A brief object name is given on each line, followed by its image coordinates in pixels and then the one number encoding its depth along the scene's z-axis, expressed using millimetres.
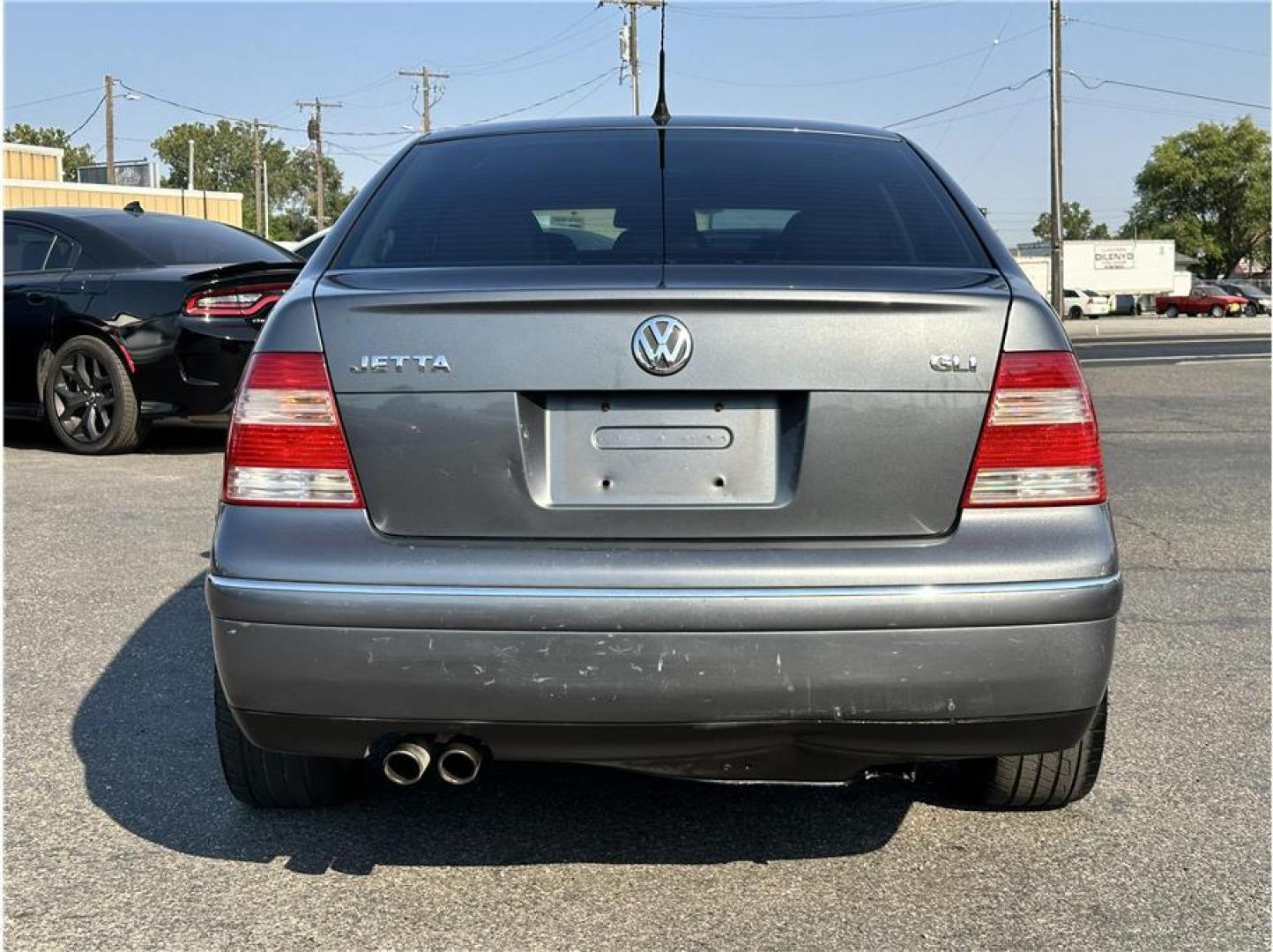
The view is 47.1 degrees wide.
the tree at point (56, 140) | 108125
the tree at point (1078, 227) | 150125
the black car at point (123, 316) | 8633
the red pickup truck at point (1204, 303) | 66500
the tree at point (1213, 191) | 89625
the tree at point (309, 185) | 134750
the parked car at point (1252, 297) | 67688
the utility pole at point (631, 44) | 52062
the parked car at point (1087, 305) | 64188
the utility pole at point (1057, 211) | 34897
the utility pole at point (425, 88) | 73250
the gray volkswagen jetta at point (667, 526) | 2604
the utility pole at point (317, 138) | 74125
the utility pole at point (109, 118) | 73188
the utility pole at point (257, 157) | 82688
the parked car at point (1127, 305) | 74500
